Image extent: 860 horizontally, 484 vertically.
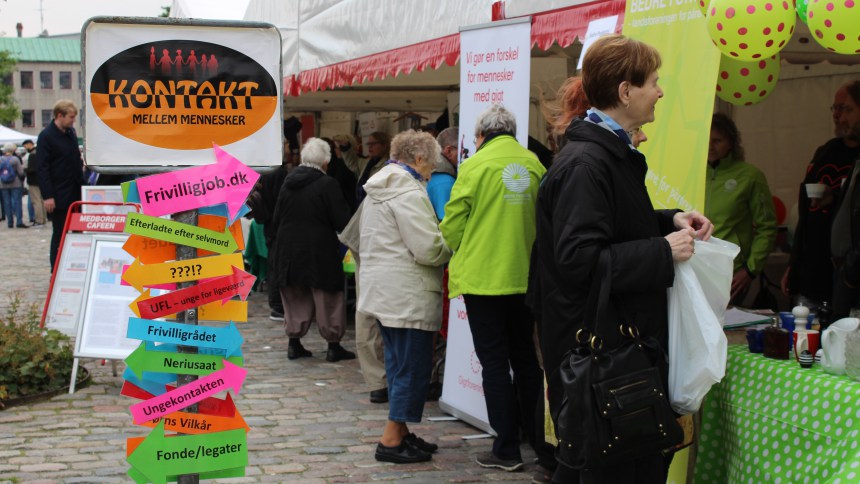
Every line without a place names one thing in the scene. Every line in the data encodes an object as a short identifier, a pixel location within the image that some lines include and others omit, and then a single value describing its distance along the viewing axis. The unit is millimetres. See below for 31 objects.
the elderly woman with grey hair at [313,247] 8688
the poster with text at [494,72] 5711
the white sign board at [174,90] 3307
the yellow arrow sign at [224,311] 3424
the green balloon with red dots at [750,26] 3830
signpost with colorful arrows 3246
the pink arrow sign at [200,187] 3236
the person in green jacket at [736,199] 6195
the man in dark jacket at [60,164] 11391
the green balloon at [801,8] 3877
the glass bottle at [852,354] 3459
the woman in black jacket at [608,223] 3045
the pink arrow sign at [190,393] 3289
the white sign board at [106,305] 7383
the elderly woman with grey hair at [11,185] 24828
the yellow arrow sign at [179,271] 3229
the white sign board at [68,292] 8078
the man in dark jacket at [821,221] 5582
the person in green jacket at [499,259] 5242
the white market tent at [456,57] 6091
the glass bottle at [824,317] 4359
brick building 104375
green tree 64000
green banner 4145
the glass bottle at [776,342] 3928
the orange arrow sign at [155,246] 3303
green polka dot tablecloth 3396
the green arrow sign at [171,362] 3266
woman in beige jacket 5703
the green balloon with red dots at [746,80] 5230
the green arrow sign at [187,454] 3283
